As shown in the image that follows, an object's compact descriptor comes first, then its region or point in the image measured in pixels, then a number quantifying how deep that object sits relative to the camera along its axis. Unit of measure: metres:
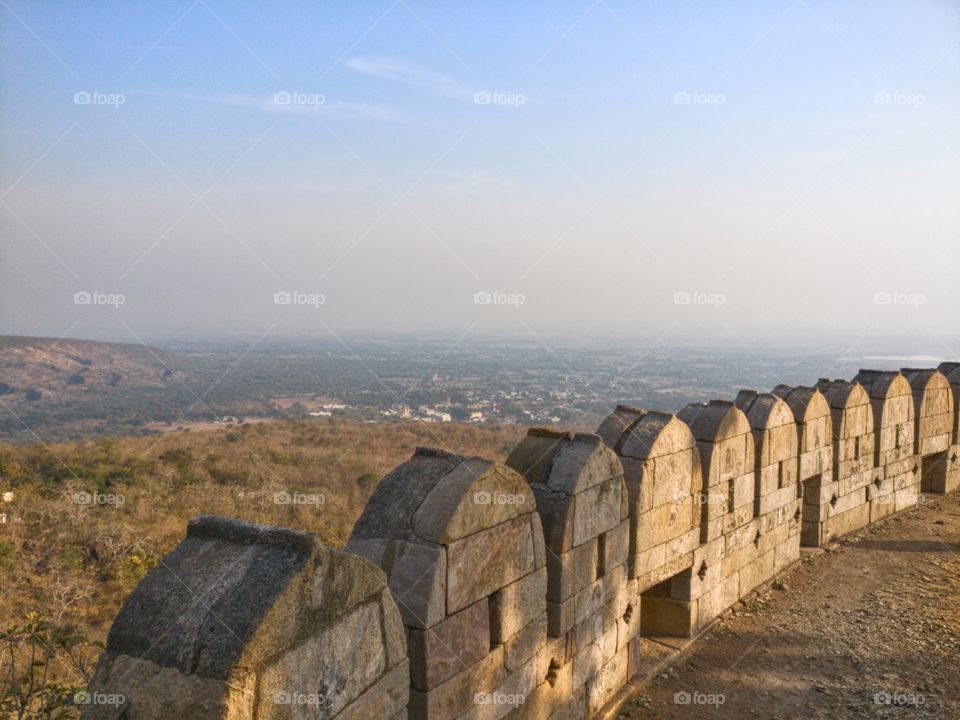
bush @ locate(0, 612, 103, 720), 4.05
